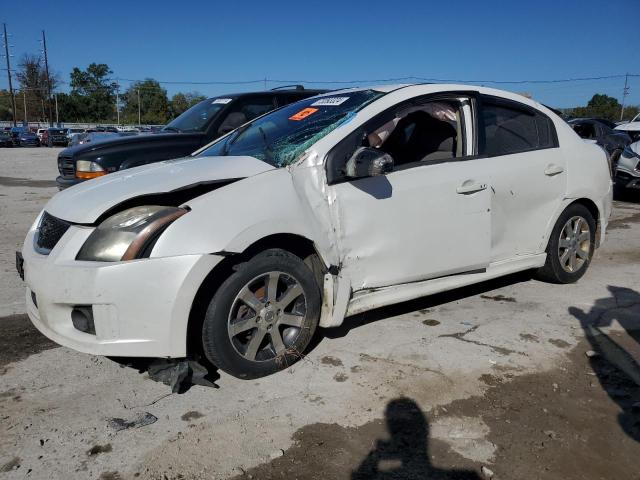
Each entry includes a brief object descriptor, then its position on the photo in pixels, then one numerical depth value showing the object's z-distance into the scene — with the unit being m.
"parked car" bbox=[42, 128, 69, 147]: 40.84
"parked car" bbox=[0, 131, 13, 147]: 38.01
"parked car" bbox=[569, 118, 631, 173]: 13.44
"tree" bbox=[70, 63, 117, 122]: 85.81
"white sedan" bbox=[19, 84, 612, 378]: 2.78
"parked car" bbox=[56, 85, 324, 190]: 6.52
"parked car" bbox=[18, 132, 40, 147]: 40.22
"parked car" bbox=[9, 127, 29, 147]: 39.75
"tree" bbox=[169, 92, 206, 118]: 86.56
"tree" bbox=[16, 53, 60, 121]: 76.38
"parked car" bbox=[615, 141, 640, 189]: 10.43
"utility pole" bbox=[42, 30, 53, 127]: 71.19
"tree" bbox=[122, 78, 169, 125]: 85.00
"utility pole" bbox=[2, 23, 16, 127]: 62.84
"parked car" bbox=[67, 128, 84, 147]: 40.59
